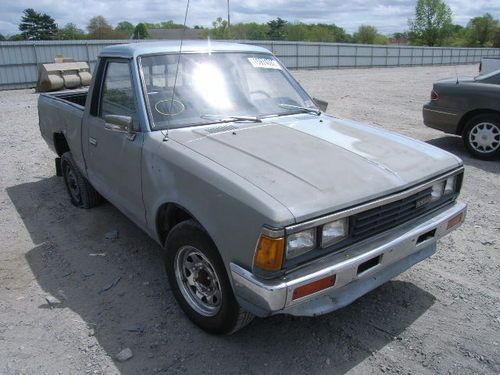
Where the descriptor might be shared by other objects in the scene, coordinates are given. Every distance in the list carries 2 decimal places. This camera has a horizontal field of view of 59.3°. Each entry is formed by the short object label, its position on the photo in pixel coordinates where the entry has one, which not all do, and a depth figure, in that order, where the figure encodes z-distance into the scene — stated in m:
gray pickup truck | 2.36
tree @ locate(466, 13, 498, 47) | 83.12
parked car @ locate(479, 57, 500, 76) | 12.90
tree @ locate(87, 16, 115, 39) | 67.81
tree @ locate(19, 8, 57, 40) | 71.69
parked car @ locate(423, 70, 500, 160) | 6.87
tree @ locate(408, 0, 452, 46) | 84.19
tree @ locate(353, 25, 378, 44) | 97.12
